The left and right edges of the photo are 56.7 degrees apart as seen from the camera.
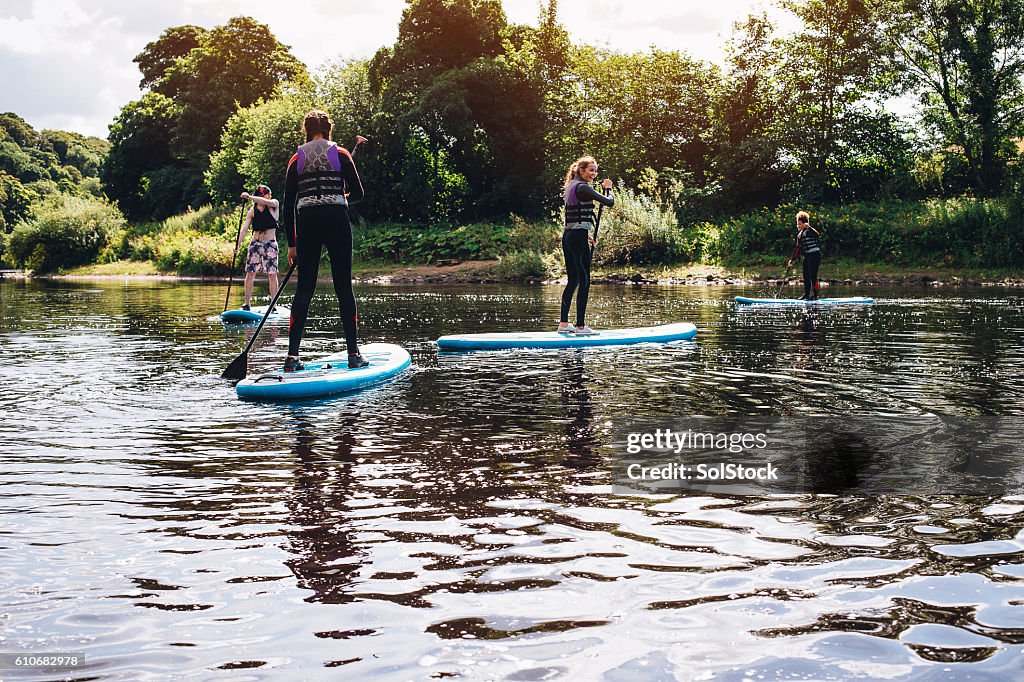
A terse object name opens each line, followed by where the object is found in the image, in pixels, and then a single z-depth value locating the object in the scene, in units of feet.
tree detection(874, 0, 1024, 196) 120.78
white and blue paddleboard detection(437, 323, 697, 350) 39.19
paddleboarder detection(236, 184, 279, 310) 51.52
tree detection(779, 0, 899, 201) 131.95
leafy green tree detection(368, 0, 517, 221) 158.81
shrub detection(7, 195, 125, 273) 161.38
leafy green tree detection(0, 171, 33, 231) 275.59
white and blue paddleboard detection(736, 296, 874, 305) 65.16
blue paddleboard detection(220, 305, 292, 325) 51.96
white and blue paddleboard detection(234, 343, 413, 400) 26.61
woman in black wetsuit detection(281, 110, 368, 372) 28.71
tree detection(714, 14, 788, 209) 138.10
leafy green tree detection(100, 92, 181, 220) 228.63
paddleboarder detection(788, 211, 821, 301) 67.87
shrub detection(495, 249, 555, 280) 117.29
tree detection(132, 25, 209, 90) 253.03
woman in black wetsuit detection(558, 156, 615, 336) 40.19
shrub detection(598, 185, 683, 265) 113.60
